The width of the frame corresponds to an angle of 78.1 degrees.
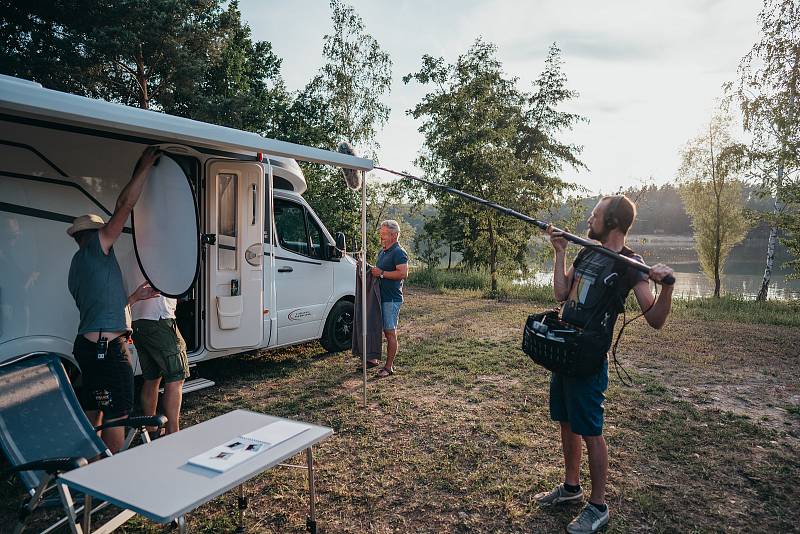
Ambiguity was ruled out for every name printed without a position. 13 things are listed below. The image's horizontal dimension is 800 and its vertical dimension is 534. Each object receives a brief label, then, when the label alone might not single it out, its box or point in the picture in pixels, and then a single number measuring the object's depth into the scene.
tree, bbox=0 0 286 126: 11.11
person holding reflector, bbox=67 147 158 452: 2.76
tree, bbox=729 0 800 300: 10.75
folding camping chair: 2.44
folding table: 1.78
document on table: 2.11
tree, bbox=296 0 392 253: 16.41
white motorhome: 3.09
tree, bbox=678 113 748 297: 17.50
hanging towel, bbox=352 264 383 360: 5.14
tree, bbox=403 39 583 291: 13.16
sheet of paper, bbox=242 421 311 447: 2.37
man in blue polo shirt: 5.01
